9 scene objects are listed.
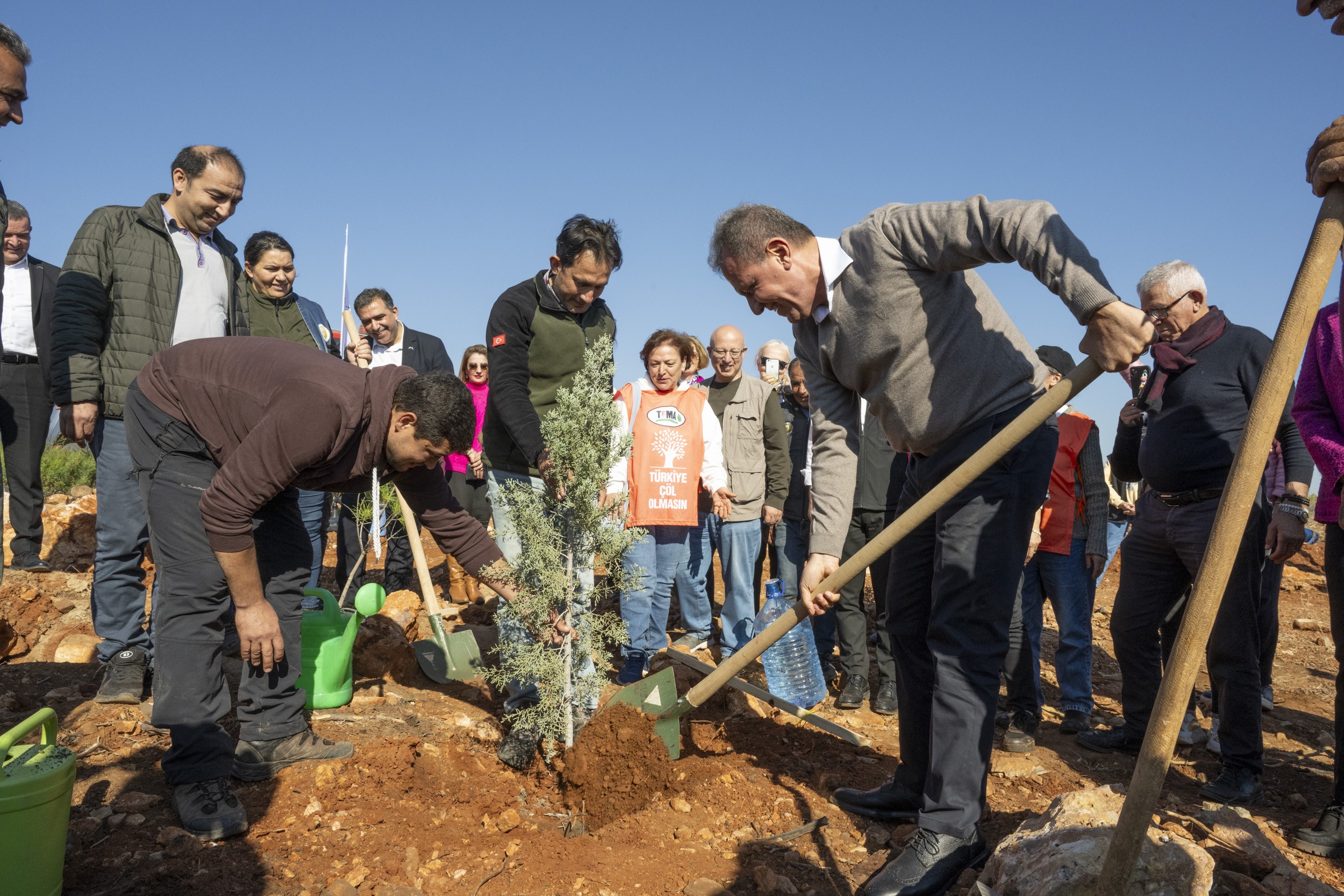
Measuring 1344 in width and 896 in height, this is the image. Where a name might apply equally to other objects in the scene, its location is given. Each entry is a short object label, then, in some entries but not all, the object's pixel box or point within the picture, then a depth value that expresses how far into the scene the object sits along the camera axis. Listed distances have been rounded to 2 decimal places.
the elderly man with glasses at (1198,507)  4.00
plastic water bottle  5.54
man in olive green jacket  4.22
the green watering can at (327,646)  4.53
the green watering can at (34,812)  2.33
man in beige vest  6.11
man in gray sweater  2.83
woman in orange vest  5.71
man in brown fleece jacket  3.03
